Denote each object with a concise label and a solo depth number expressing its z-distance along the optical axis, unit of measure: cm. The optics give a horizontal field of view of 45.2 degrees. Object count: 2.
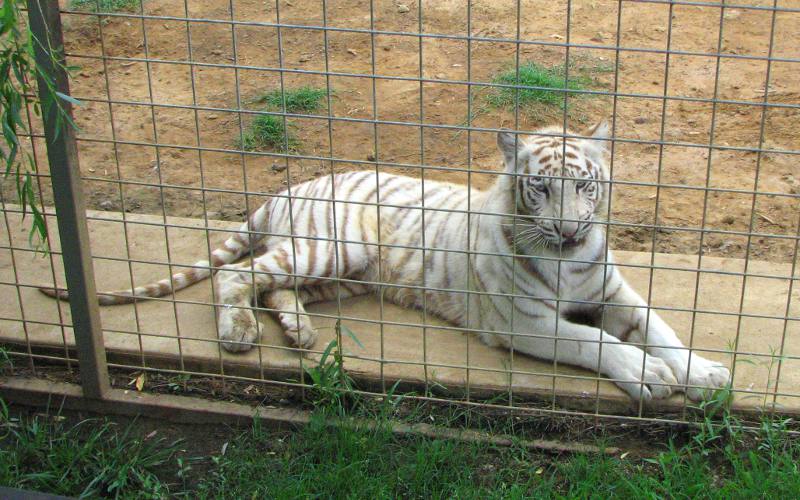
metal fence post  321
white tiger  369
